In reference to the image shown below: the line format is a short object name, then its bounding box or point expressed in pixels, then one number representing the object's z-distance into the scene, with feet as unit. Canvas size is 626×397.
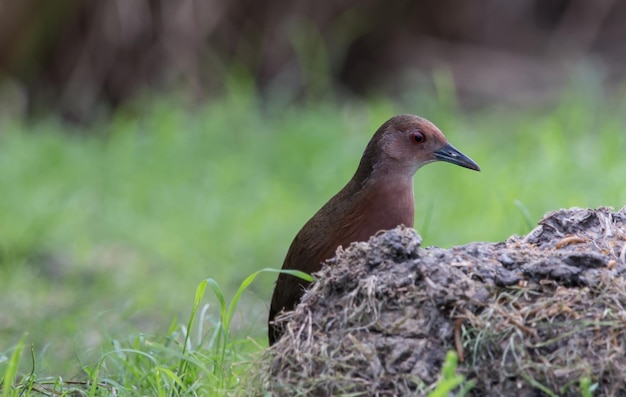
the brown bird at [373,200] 25.08
